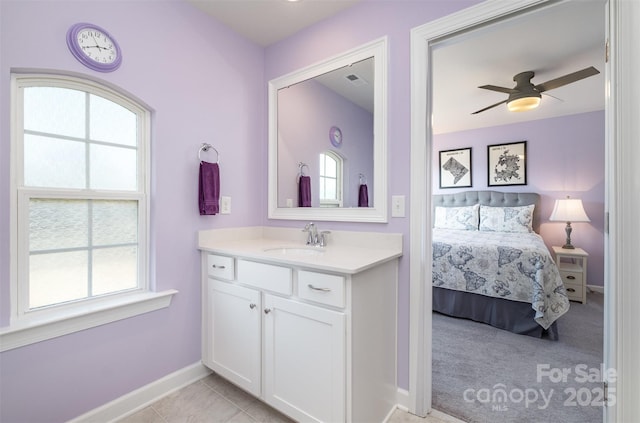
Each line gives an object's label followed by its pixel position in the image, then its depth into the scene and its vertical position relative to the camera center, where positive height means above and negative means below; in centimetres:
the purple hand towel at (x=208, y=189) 188 +15
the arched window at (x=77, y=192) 132 +10
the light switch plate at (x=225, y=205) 206 +4
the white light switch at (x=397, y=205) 164 +3
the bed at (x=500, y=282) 241 -66
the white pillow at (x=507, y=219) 399 -11
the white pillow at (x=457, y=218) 436 -10
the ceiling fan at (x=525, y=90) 264 +119
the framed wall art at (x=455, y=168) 481 +76
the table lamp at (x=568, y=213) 367 -2
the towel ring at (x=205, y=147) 193 +44
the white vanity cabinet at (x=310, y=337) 125 -64
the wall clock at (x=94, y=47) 138 +85
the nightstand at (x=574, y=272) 343 -76
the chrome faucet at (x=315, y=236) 193 -17
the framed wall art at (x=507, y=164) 432 +76
